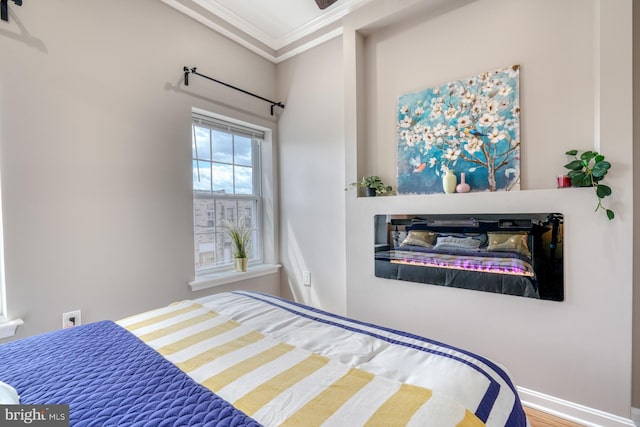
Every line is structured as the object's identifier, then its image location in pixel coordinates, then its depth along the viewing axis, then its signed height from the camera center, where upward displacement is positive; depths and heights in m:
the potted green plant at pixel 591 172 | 1.54 +0.16
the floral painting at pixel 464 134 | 1.93 +0.49
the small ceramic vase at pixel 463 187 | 2.02 +0.12
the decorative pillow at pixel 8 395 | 0.73 -0.45
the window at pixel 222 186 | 2.63 +0.22
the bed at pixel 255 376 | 0.74 -0.50
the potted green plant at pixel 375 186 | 2.37 +0.16
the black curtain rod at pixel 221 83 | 2.38 +1.08
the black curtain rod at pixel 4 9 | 1.60 +1.07
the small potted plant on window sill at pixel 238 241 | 2.80 -0.30
